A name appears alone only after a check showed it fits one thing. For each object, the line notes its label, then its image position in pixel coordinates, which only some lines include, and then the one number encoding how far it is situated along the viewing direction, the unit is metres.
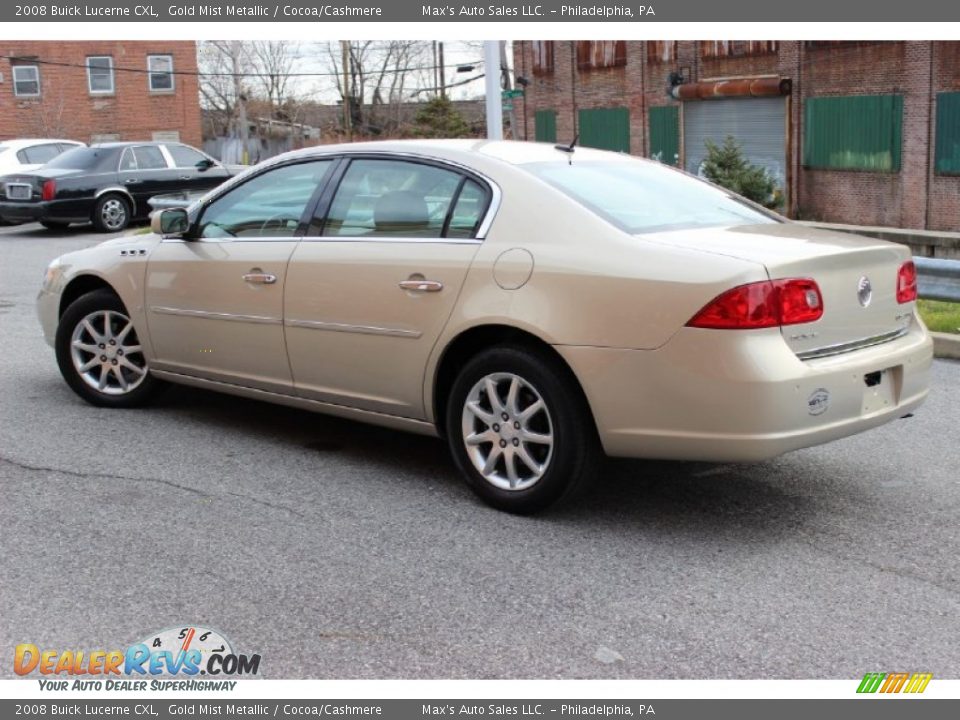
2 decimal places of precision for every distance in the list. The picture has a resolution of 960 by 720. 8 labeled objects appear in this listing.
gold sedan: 4.54
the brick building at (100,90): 45.88
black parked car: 20.19
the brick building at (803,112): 23.36
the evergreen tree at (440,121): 47.78
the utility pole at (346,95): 49.88
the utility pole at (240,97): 49.71
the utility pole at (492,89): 13.38
